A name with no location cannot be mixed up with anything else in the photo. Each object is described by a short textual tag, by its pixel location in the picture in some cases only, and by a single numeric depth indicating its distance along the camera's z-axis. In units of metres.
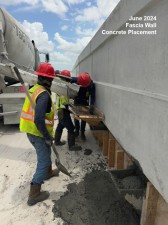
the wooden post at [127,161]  3.27
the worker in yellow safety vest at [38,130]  3.37
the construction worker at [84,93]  5.18
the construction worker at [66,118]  5.44
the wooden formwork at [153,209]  2.35
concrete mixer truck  5.18
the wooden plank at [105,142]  4.80
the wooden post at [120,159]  3.59
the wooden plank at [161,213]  2.34
